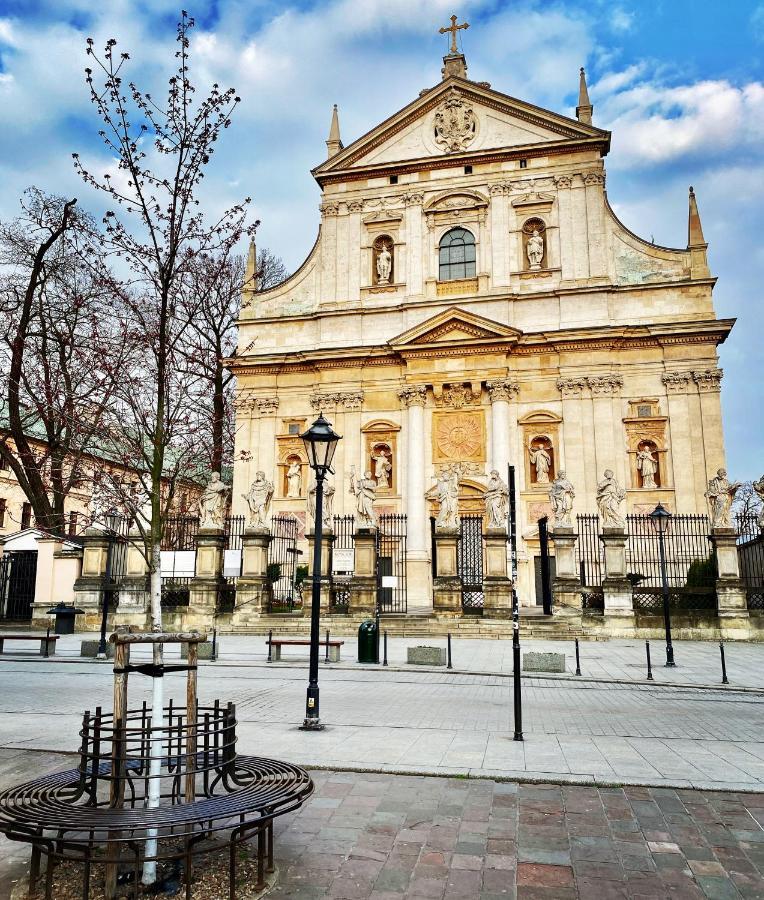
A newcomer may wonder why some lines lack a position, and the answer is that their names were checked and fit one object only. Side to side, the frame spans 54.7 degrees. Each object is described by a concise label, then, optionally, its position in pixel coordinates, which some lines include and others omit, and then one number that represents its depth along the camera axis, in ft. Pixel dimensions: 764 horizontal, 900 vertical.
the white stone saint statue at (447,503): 77.56
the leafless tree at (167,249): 26.78
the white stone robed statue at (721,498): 75.10
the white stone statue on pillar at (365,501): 79.57
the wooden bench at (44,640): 55.36
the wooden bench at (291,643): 52.20
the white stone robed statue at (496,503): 78.12
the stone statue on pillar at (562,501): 77.66
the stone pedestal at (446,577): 73.87
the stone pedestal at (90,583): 75.20
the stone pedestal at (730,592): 69.97
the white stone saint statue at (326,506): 78.34
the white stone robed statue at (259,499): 82.69
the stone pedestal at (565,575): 72.38
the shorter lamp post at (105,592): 55.31
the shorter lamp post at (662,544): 54.19
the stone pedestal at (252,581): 76.13
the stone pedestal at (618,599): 71.67
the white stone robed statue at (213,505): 80.69
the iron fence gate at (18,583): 81.66
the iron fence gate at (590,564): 78.43
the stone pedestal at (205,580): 75.82
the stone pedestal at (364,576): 75.31
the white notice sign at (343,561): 72.13
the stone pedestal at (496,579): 73.67
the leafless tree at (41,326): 79.25
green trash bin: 51.96
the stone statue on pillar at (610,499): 76.59
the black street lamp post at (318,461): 32.40
